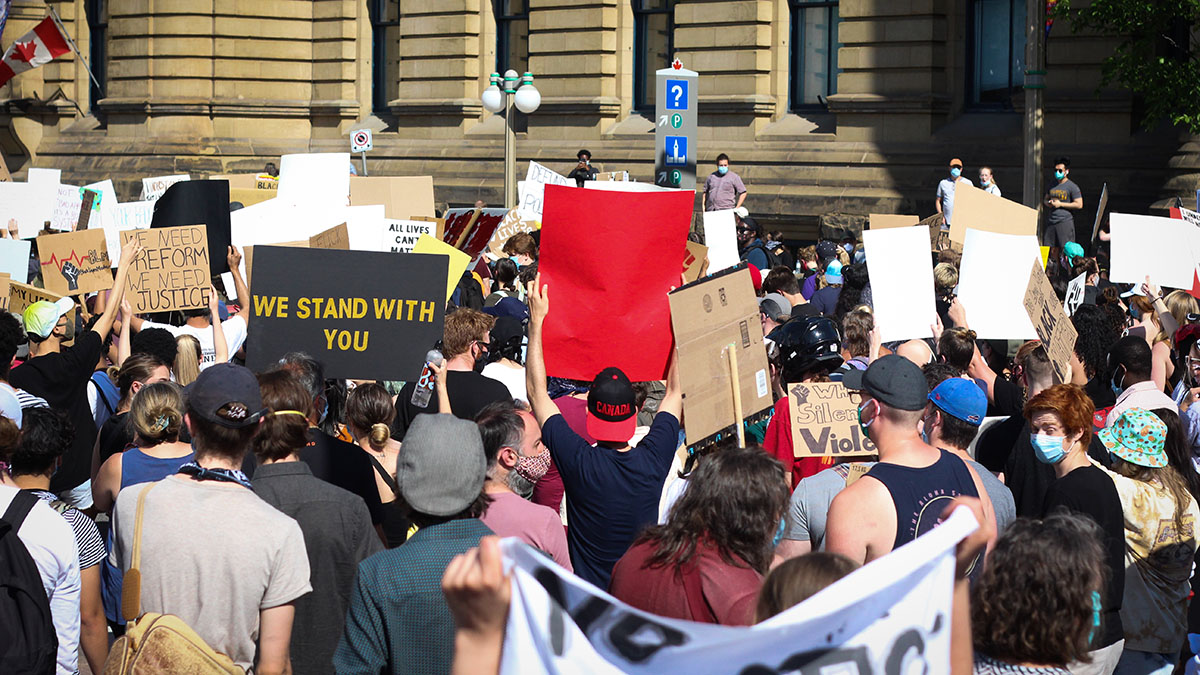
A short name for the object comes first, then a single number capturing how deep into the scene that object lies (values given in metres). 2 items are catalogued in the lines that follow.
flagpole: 31.43
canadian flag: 29.94
